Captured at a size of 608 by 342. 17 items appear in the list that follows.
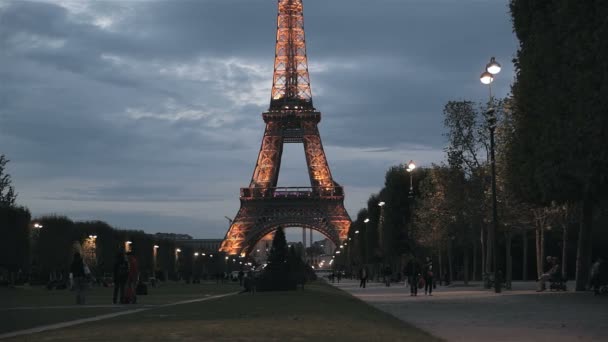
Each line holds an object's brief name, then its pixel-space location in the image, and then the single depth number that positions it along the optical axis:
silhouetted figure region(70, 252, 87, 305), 31.14
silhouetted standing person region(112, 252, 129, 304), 31.41
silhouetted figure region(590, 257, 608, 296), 34.84
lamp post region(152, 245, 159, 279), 117.62
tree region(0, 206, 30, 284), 70.75
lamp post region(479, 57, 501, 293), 41.00
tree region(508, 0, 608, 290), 28.36
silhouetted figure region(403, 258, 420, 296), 42.00
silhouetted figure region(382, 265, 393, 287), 67.37
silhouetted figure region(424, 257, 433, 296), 41.97
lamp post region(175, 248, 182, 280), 142.34
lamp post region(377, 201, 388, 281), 86.75
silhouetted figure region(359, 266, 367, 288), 64.19
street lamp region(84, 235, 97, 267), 96.31
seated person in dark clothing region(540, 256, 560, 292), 41.59
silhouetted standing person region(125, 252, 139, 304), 33.03
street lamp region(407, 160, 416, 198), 64.47
